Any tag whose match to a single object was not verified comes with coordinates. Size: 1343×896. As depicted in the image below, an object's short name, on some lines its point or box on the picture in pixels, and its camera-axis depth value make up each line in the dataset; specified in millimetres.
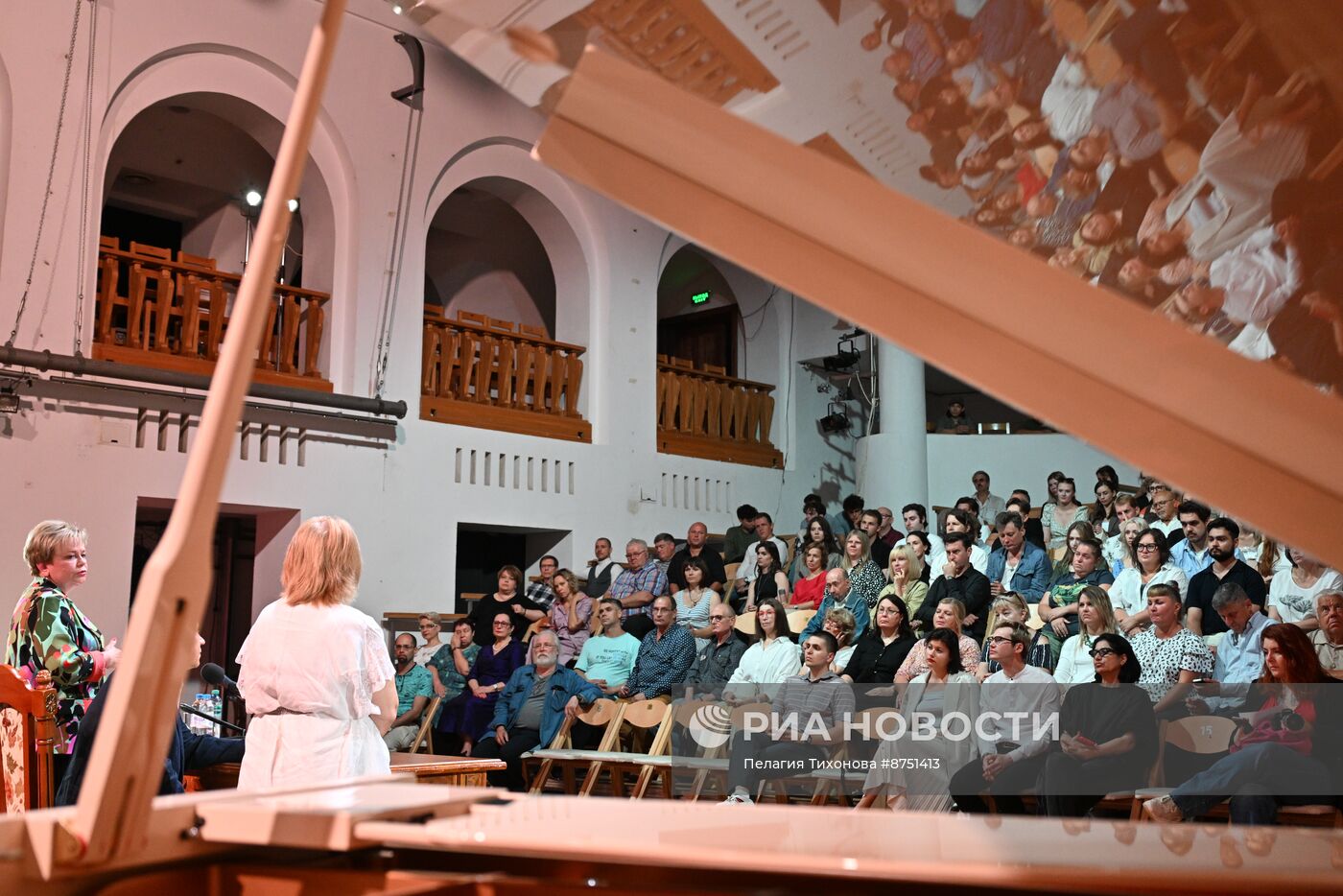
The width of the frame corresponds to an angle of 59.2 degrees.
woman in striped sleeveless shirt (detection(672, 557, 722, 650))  7922
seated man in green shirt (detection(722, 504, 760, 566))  9906
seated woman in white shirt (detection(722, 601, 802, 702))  6160
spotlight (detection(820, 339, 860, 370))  12820
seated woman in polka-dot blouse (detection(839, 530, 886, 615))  7195
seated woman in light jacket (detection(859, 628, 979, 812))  4930
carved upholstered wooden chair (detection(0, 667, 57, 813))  3176
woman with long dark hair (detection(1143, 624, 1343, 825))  3932
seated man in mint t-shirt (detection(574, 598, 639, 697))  7705
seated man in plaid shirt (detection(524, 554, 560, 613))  9141
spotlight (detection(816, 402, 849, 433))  13250
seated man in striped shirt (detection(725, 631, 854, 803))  5543
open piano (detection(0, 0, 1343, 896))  1124
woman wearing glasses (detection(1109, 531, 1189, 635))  5863
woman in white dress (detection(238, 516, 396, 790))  2838
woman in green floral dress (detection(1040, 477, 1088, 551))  7945
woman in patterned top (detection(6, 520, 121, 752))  3604
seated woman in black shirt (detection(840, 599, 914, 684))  5781
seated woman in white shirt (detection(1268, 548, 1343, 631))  5285
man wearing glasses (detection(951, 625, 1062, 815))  4754
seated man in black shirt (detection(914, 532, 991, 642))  6273
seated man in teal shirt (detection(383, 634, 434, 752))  8008
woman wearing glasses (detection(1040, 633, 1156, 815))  4520
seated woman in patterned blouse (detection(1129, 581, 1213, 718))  4840
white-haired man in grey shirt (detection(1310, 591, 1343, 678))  4789
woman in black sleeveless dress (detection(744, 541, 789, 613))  8164
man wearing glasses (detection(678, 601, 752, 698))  6684
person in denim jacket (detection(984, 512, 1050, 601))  6844
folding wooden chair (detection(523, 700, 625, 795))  6520
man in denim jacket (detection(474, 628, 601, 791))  7180
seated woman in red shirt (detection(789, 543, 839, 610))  7641
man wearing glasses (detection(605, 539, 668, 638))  8898
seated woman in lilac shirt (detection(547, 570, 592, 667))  8656
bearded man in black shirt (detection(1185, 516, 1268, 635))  5297
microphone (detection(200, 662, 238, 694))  3427
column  11344
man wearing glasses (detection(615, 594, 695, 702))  7105
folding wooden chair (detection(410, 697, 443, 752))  7840
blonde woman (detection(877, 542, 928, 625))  6809
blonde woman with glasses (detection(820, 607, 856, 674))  6273
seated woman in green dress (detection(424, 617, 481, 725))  8188
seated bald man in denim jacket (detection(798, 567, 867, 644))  6863
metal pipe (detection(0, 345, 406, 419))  7594
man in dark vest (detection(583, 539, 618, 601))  9922
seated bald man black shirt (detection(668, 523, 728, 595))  8784
